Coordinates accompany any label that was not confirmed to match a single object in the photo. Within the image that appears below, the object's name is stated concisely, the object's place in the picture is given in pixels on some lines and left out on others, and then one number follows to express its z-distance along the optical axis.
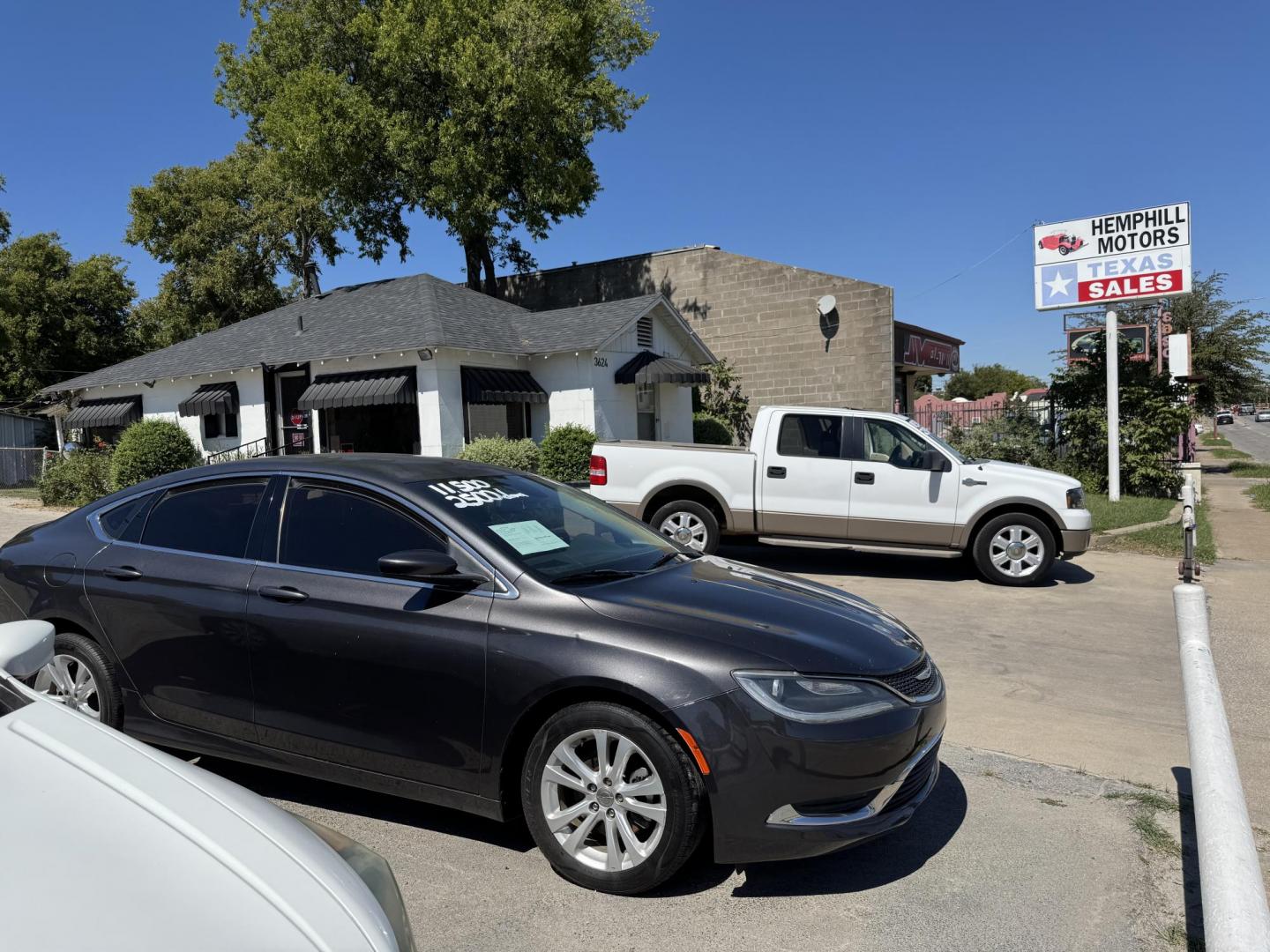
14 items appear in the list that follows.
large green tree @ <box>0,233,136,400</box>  38.22
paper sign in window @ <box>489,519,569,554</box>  3.70
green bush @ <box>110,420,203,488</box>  18.72
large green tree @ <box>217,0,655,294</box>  24.91
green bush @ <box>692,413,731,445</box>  24.28
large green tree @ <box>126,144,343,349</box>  33.66
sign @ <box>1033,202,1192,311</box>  15.42
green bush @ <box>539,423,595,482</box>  17.31
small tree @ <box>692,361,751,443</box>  24.91
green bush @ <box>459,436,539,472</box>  16.86
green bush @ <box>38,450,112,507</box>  18.95
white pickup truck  9.12
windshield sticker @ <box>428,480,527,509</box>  3.83
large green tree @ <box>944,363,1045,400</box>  86.88
